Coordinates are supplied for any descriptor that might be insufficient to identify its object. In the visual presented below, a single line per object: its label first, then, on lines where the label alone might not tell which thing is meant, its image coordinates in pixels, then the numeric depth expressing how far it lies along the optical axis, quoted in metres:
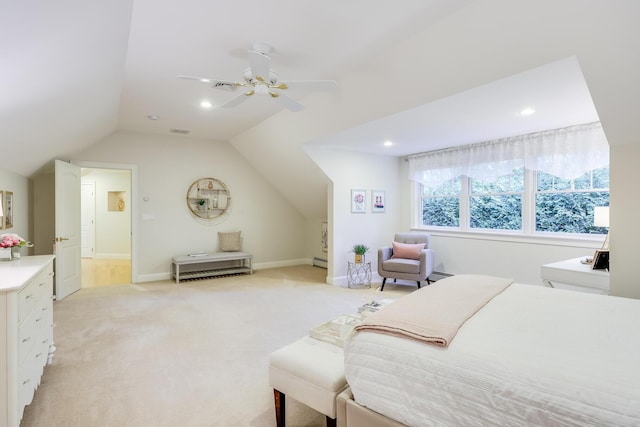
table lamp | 3.17
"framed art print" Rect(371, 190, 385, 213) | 5.78
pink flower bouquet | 2.56
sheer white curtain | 3.77
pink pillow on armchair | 4.99
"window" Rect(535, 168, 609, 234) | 3.93
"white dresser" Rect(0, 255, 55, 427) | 1.66
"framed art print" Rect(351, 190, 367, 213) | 5.57
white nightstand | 2.87
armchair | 4.75
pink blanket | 1.49
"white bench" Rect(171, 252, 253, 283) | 5.72
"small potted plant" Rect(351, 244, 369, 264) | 5.42
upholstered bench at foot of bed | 1.64
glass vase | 2.69
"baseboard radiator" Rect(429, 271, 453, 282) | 5.40
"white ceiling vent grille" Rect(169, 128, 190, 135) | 5.59
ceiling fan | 2.58
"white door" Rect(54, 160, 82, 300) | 4.55
